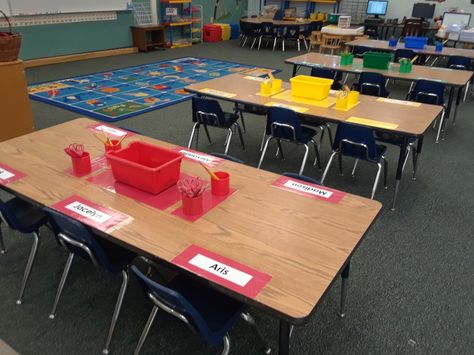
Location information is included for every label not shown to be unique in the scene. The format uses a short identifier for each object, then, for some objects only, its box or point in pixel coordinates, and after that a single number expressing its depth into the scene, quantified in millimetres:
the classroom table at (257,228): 1344
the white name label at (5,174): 2004
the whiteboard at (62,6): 6850
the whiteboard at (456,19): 7937
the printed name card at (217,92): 3519
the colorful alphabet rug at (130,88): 5309
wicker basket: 3713
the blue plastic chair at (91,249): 1688
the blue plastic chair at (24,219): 2014
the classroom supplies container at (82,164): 2039
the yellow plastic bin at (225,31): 10836
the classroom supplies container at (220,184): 1850
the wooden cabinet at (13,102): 3844
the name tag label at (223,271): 1332
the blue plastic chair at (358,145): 2846
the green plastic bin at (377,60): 4527
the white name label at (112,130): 2555
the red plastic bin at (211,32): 10578
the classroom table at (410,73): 4203
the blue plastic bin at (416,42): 5844
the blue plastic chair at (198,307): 1416
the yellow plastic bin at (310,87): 3350
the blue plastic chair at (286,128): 3143
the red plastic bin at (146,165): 1839
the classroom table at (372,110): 2857
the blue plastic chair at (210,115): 3525
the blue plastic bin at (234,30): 11172
